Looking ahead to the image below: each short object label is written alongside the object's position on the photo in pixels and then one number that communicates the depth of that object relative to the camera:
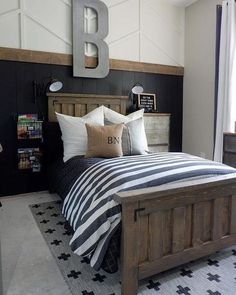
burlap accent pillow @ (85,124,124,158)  2.58
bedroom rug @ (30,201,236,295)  1.59
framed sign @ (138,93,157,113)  3.85
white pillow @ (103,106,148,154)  2.91
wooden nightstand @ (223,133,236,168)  3.08
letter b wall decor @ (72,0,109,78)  3.38
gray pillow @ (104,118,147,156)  2.73
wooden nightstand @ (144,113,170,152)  3.66
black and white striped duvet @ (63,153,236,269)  1.57
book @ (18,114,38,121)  3.17
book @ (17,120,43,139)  3.17
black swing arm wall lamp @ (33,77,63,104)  3.27
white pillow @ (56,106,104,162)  2.80
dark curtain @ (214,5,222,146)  3.56
